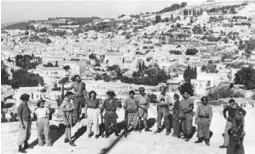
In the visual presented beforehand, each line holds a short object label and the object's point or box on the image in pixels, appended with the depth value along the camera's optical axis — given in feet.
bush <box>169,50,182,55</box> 333.52
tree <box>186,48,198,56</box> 327.06
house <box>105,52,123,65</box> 337.11
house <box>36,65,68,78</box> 261.15
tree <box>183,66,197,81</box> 225.97
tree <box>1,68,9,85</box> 212.64
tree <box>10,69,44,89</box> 209.87
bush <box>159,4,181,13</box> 583.58
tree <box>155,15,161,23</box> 483.92
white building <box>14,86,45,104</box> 162.40
